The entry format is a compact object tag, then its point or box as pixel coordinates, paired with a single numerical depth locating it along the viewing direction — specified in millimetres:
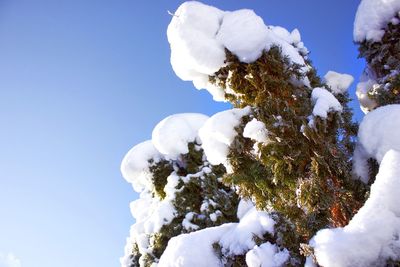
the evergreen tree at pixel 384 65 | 5465
